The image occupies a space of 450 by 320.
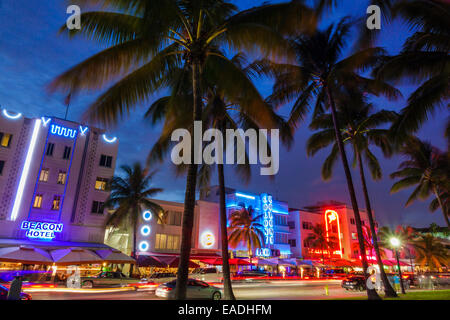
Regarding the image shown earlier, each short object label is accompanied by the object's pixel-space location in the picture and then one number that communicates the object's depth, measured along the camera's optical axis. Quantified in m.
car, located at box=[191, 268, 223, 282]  34.22
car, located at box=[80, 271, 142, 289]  25.34
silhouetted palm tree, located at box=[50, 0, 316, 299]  9.35
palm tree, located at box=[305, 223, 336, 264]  63.69
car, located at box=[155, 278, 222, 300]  17.62
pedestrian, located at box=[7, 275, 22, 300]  10.62
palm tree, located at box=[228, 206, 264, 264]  48.69
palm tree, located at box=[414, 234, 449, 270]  56.62
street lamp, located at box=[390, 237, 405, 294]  22.20
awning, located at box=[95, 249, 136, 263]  26.33
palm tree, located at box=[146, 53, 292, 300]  10.64
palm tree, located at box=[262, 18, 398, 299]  17.89
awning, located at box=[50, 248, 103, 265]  22.84
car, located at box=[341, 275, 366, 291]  27.33
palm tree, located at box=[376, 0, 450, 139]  12.27
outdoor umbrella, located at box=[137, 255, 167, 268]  34.61
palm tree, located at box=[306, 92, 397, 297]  20.61
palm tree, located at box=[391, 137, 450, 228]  30.53
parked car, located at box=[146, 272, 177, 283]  26.64
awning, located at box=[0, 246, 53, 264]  20.92
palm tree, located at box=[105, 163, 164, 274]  33.16
